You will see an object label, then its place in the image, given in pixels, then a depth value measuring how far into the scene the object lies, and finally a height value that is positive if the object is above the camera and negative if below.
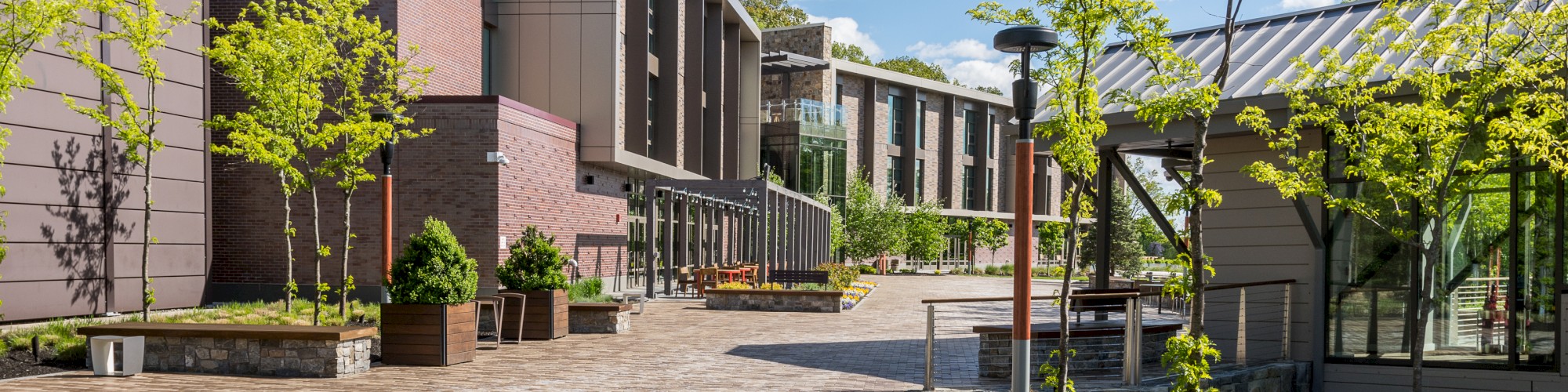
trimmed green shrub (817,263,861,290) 25.71 -1.93
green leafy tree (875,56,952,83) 76.00 +7.78
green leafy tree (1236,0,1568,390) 10.17 +0.74
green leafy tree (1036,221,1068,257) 60.94 -2.57
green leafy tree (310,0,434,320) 15.47 +1.12
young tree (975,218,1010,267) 60.00 -2.18
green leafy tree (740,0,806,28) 71.88 +10.61
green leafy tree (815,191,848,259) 50.59 -1.75
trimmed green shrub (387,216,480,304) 12.00 -0.87
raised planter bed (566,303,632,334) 16.59 -1.81
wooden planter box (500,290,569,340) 15.28 -1.63
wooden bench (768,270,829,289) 25.72 -1.91
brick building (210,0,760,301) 21.59 +1.12
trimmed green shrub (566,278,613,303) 19.28 -1.77
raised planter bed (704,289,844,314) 23.03 -2.13
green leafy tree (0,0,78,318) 11.23 +1.44
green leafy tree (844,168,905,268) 50.62 -1.43
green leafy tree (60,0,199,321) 13.80 +1.28
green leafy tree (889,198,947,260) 53.88 -1.96
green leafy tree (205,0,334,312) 15.24 +1.34
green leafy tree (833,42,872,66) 75.75 +8.57
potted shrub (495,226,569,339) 15.29 -1.24
